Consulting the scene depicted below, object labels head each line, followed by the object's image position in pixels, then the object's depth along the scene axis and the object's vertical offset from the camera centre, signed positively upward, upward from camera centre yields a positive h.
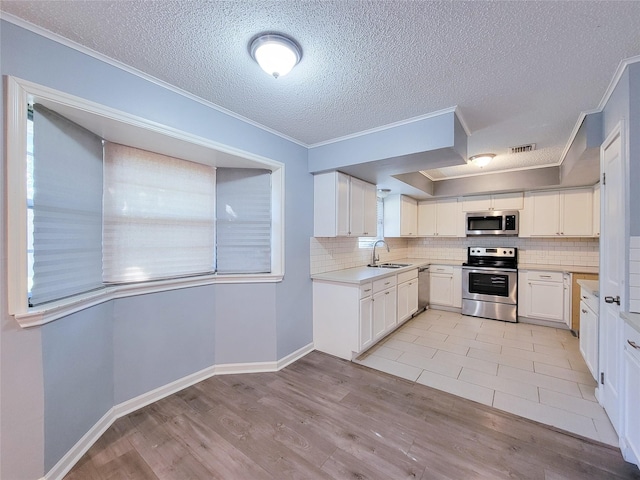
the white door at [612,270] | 1.75 -0.21
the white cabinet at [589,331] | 2.29 -0.85
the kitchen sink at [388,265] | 4.21 -0.42
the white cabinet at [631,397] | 1.41 -0.88
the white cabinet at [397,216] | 4.78 +0.44
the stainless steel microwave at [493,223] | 4.41 +0.30
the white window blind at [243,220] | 2.74 +0.20
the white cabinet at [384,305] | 3.21 -0.85
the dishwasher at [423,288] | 4.55 -0.86
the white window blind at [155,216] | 2.08 +0.20
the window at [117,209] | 1.40 +0.23
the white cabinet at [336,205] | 3.13 +0.42
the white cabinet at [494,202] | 4.41 +0.67
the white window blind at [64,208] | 1.53 +0.19
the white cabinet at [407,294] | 3.83 -0.84
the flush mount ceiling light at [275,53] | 1.45 +1.06
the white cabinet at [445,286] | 4.73 -0.84
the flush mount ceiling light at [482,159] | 3.39 +1.07
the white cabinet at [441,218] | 4.95 +0.42
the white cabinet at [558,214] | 3.92 +0.42
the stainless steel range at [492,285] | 4.22 -0.74
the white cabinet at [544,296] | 3.87 -0.85
